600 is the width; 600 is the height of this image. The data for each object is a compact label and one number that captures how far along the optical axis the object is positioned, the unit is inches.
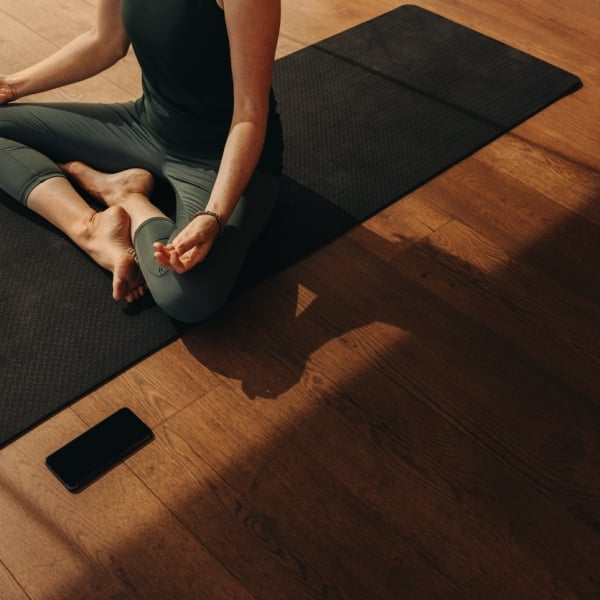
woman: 68.2
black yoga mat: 71.3
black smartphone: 62.6
